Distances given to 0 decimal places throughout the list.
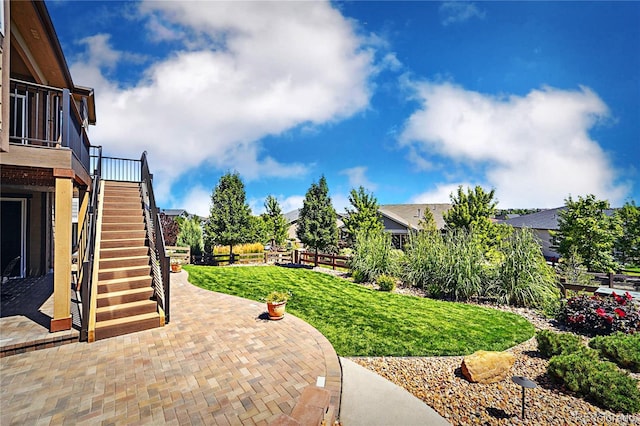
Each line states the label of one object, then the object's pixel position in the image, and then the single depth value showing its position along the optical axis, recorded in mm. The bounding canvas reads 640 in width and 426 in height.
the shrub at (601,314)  6699
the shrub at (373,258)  13102
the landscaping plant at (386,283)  11367
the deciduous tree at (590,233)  18109
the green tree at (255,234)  19281
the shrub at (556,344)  5273
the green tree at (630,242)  24875
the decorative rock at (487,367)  4445
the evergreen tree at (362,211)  22752
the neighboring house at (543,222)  29281
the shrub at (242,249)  19953
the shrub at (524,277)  9398
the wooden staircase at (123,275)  6137
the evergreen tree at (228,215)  18312
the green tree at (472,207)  21469
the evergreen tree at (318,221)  18922
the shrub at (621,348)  4984
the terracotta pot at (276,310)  7000
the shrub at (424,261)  11070
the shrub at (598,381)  3789
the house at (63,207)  5555
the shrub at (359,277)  13109
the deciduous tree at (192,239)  19750
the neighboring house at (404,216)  29531
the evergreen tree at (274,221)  29578
